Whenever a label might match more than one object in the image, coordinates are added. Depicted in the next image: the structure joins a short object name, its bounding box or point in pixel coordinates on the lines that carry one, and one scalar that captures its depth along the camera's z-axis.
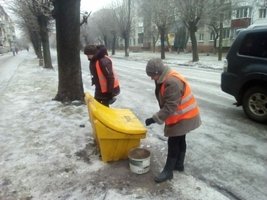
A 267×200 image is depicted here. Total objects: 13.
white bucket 2.83
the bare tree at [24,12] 15.45
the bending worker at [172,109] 2.43
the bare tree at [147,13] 24.78
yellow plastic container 2.85
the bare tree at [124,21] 30.49
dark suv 4.40
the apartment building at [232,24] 28.99
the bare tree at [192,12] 17.08
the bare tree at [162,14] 22.25
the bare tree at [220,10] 17.85
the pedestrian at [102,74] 3.69
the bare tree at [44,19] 12.57
